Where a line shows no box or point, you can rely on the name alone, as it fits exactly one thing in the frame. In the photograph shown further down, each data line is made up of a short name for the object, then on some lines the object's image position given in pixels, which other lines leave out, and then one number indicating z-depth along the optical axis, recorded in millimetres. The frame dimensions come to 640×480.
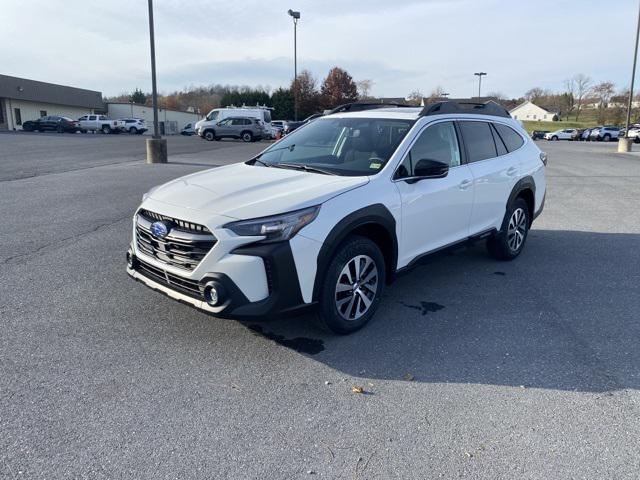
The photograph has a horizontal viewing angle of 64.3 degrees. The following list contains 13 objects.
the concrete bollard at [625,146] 29766
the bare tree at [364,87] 96475
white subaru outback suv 3393
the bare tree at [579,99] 117125
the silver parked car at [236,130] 36750
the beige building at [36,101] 49625
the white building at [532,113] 124150
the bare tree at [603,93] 99550
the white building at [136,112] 66125
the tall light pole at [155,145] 16106
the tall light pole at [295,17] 37156
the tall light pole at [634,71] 26147
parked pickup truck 47906
